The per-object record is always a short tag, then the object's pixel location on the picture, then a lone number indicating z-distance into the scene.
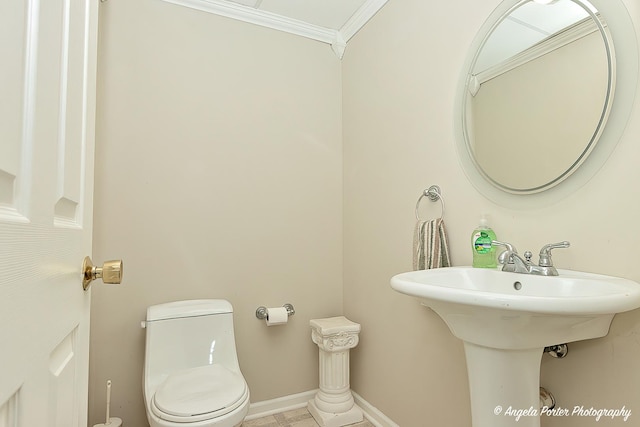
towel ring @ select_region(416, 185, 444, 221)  1.54
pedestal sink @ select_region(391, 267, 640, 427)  0.75
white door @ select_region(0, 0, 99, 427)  0.35
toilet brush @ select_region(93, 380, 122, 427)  1.60
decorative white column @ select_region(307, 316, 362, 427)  1.94
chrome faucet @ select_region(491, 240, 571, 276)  1.03
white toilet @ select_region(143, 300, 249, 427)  1.33
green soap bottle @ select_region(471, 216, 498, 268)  1.22
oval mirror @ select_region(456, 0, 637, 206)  1.01
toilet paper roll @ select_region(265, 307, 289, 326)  1.98
